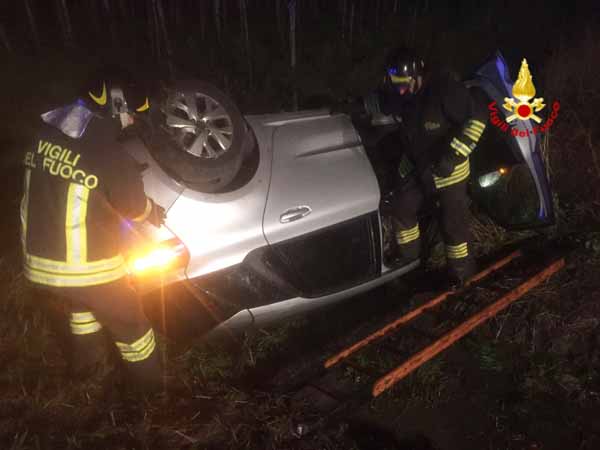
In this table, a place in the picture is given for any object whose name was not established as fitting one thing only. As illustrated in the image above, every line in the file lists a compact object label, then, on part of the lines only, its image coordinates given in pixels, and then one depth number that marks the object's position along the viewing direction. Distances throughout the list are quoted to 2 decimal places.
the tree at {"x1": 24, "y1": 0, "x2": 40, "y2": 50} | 9.20
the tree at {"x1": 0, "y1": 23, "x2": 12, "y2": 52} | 8.65
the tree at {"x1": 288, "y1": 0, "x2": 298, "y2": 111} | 6.69
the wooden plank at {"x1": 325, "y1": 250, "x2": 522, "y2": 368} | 3.44
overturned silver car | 3.04
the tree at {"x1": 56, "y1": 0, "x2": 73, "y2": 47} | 9.34
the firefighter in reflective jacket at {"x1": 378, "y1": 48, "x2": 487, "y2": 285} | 3.70
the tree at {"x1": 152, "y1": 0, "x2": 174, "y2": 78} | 8.79
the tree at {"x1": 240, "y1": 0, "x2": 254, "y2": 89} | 8.73
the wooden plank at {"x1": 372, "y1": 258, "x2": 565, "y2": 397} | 3.22
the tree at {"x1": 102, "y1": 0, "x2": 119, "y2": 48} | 9.88
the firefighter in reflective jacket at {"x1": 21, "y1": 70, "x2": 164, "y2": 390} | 2.62
